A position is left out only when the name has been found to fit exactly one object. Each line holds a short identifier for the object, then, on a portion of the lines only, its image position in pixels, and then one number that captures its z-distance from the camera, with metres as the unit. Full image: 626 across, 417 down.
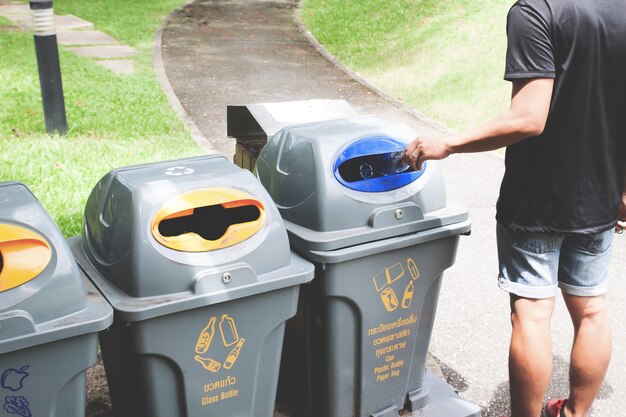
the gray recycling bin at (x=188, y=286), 2.22
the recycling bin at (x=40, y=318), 1.98
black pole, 6.28
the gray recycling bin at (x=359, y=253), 2.57
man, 2.29
